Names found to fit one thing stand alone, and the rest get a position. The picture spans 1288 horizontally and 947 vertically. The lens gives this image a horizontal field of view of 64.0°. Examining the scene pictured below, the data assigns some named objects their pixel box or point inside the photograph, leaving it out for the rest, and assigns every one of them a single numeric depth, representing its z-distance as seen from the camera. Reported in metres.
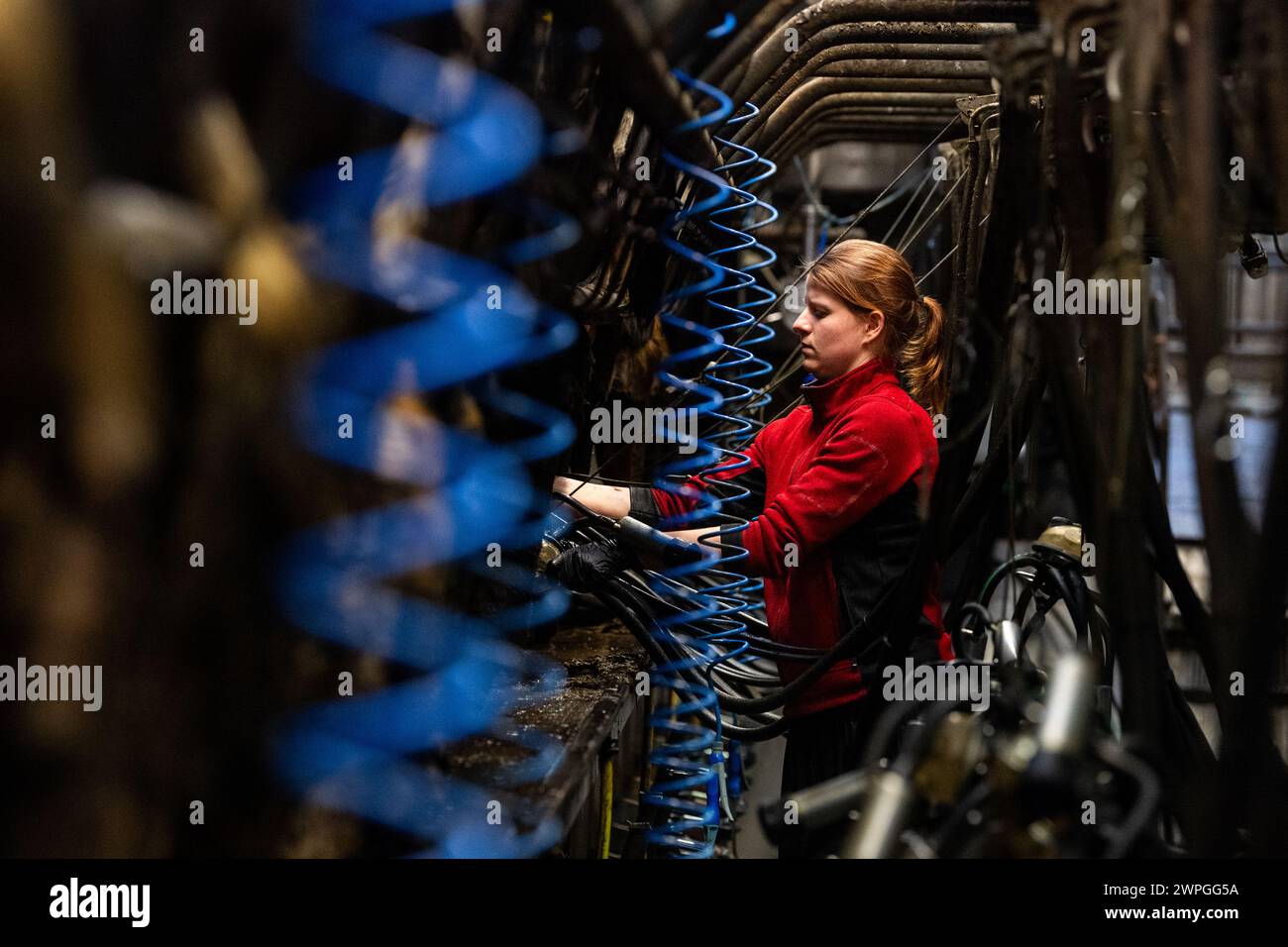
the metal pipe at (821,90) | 4.80
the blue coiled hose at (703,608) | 3.04
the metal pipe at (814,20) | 4.04
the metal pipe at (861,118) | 5.48
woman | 2.99
